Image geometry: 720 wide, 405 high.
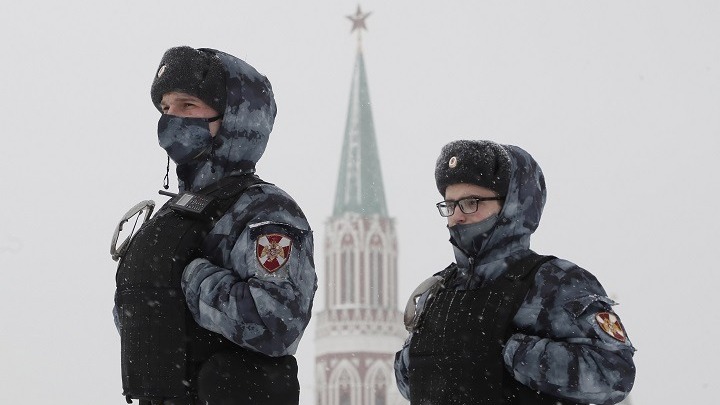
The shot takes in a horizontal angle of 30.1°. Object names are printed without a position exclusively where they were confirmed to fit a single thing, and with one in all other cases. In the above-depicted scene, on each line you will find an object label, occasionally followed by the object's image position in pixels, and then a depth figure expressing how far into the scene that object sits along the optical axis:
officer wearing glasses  3.84
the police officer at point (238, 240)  3.68
